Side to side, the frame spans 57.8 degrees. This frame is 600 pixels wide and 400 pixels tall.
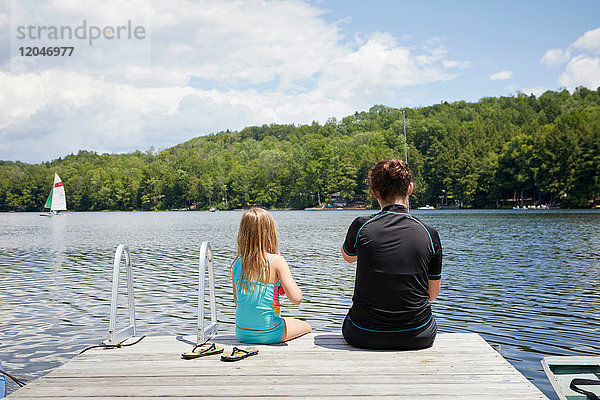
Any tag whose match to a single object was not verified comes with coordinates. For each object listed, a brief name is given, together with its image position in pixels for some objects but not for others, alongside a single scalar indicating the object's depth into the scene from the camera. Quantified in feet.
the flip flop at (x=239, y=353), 13.92
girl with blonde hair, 14.97
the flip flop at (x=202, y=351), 14.42
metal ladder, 15.99
